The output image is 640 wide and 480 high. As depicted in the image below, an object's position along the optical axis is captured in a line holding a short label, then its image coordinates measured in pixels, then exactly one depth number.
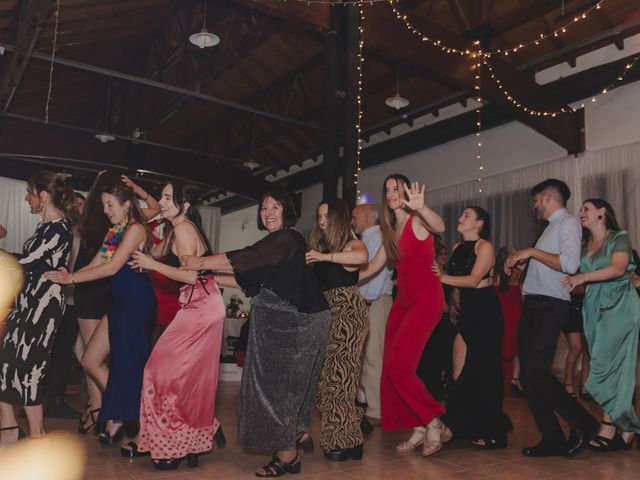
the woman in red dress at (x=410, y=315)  3.09
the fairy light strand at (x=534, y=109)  6.92
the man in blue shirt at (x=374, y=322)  4.02
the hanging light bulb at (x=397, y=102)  7.66
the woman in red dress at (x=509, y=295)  5.31
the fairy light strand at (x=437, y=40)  6.08
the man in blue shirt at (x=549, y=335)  3.19
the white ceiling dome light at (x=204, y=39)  6.57
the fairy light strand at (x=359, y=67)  5.52
